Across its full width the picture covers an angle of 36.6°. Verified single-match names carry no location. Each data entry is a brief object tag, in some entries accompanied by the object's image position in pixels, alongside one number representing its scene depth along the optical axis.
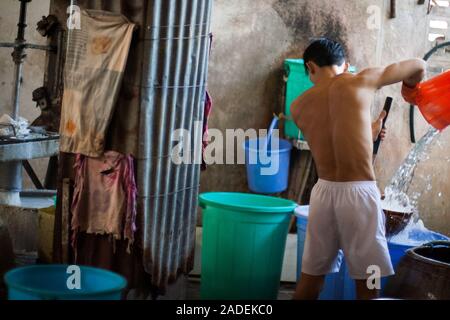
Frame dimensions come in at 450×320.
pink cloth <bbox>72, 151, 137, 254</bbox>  4.52
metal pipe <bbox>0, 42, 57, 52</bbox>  5.86
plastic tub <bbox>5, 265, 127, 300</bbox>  3.27
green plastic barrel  5.00
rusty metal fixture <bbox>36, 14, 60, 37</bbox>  5.93
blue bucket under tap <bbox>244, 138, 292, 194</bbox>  7.52
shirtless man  4.38
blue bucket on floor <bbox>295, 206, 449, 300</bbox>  4.98
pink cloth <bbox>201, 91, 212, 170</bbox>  5.18
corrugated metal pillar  4.49
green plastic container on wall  7.39
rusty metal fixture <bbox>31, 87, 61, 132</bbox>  6.16
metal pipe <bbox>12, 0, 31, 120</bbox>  5.98
